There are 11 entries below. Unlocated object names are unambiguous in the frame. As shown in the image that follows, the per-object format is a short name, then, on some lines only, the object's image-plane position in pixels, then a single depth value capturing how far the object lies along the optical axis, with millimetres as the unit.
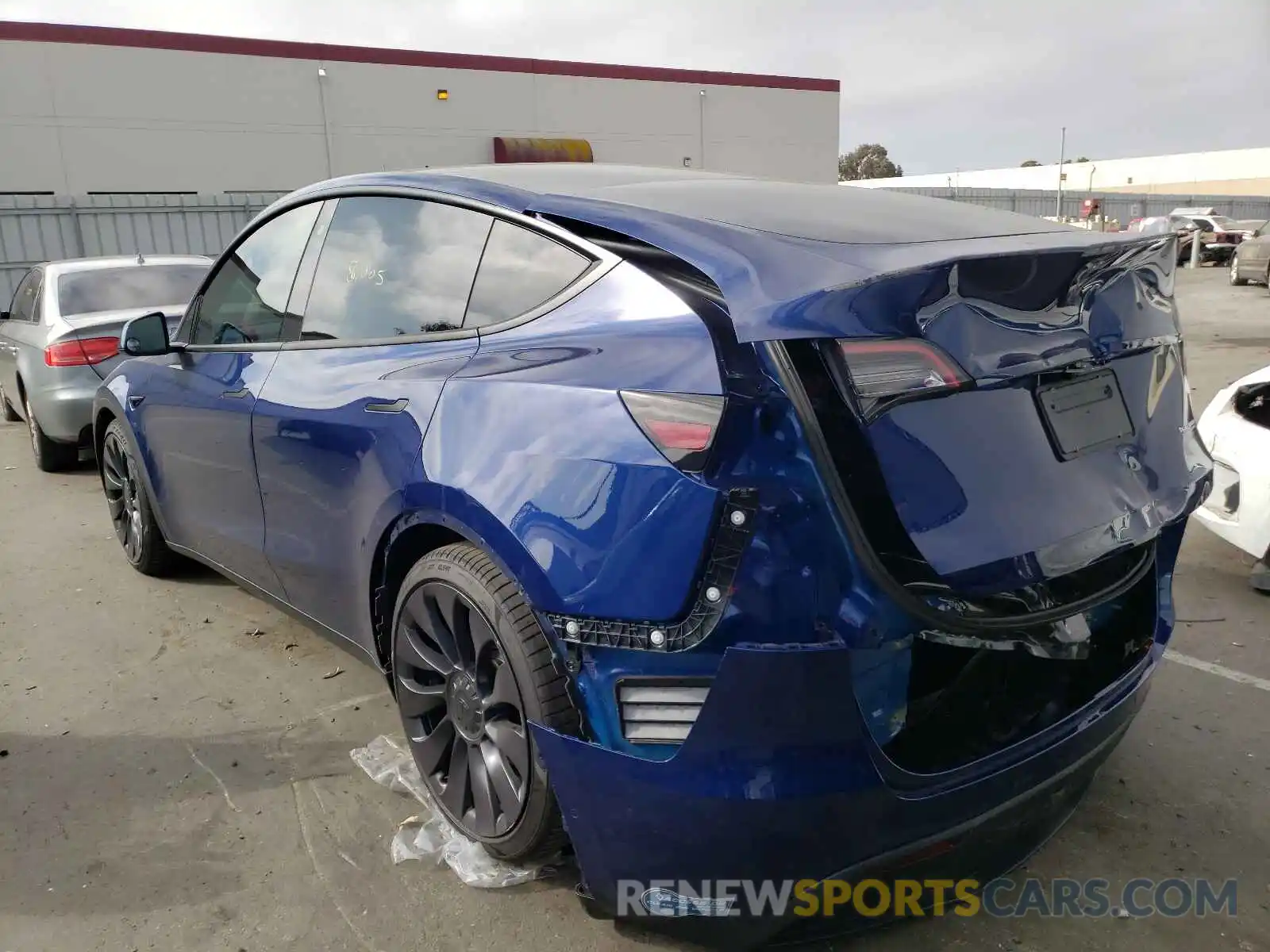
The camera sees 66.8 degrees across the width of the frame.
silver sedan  6648
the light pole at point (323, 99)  23906
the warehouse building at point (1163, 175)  68812
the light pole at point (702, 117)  30203
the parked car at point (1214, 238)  28391
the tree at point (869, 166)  92688
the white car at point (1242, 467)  3941
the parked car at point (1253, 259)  19766
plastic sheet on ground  2381
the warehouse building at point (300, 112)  20984
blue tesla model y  1737
